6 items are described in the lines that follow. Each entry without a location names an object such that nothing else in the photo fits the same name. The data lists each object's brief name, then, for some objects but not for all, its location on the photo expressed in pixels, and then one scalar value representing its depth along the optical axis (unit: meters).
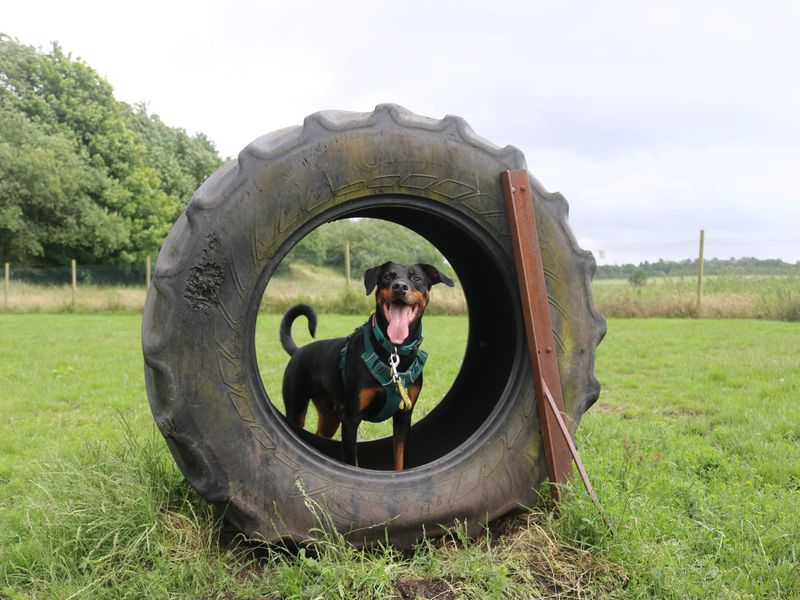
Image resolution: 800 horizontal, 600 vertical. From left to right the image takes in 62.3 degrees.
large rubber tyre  2.75
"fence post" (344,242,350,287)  18.62
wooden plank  3.10
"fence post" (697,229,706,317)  16.74
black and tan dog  3.48
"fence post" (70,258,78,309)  23.35
